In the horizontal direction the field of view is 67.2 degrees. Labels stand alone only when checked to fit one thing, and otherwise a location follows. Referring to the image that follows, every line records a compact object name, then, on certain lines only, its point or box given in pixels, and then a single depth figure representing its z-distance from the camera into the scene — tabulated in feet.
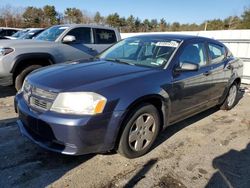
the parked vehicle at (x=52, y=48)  13.64
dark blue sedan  6.80
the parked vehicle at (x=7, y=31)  39.92
